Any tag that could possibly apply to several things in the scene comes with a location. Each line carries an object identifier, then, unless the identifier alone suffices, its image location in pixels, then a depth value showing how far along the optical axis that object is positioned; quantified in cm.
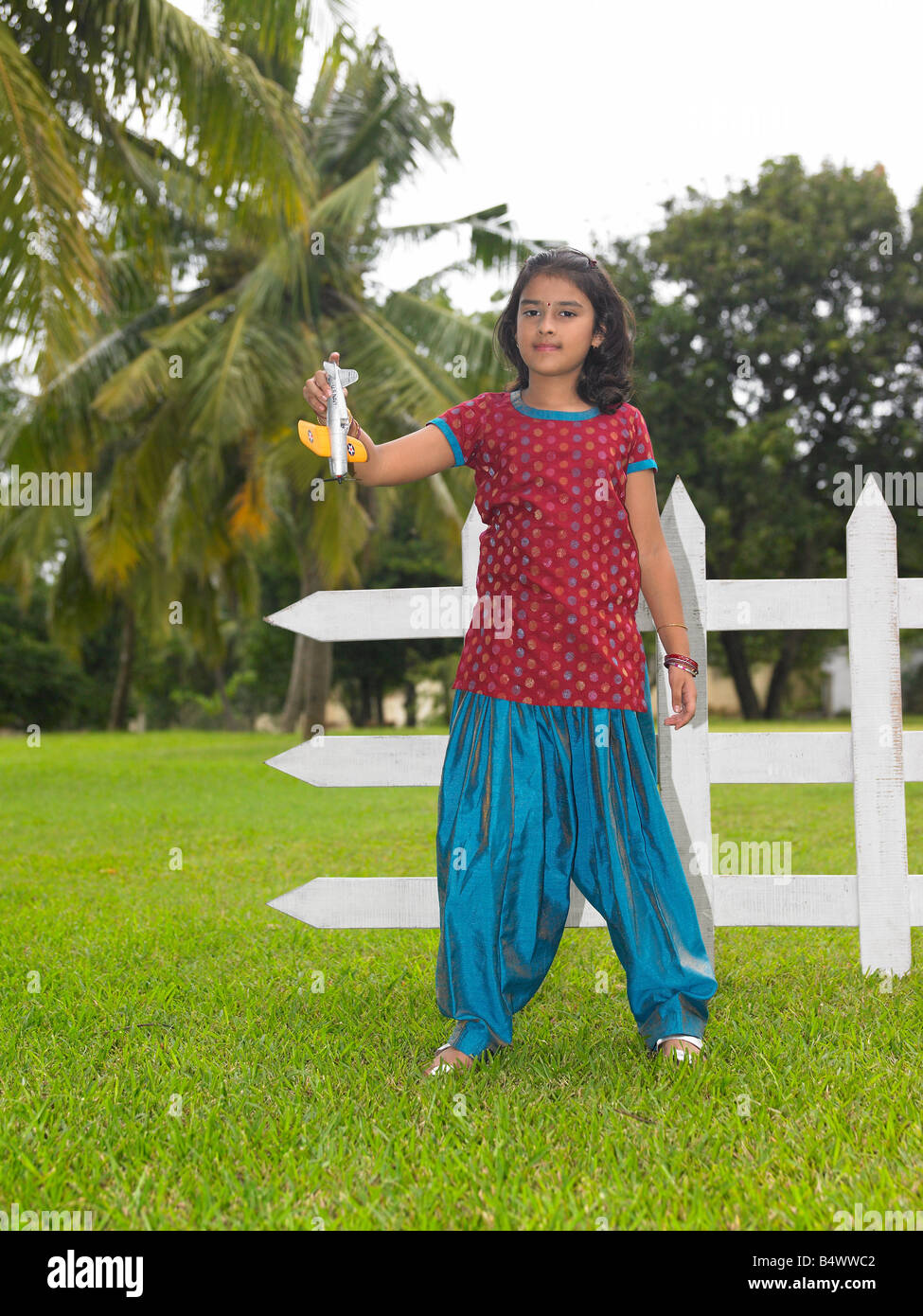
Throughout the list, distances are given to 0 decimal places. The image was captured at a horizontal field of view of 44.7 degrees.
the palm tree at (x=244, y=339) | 1129
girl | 275
